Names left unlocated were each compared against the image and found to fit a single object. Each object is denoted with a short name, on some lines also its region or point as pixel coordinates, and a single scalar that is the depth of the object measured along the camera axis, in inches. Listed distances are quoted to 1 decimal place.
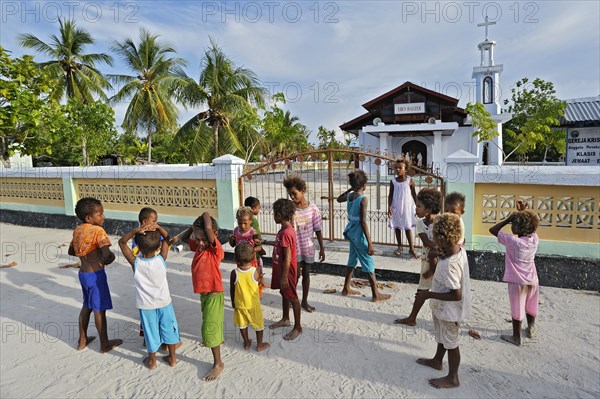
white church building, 742.5
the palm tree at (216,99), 710.5
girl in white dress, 207.6
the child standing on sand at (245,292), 121.3
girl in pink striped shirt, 155.4
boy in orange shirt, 127.1
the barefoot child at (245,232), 143.8
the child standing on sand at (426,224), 128.2
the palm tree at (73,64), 769.6
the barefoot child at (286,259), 131.3
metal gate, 225.9
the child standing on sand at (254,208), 161.0
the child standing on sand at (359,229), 159.5
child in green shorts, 114.6
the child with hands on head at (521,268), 129.5
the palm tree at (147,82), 760.3
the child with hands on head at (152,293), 115.1
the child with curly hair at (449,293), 101.0
